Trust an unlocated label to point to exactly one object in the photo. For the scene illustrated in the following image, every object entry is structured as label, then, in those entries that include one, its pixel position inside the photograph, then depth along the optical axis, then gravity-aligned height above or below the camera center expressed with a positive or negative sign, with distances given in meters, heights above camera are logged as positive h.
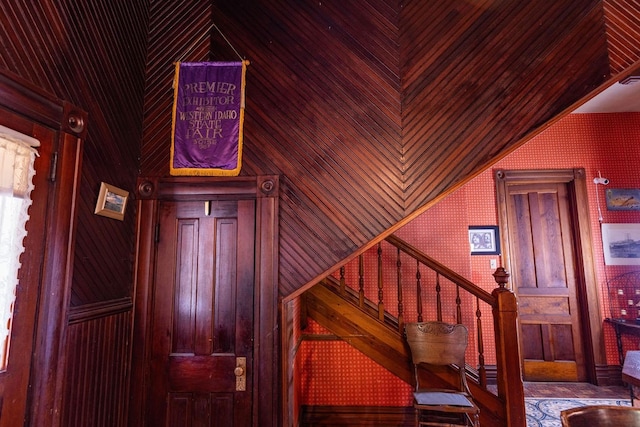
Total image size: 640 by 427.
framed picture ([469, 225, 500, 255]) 4.83 +0.40
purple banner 2.48 +1.12
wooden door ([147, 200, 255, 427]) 2.29 -0.30
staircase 2.97 -0.62
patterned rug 3.52 -1.57
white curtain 1.48 +0.27
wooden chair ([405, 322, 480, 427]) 3.02 -0.80
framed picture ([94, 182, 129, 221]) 2.08 +0.45
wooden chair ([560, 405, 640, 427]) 1.60 -0.70
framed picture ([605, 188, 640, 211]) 4.85 +0.95
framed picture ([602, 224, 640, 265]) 4.75 +0.32
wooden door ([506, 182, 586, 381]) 4.80 -0.15
